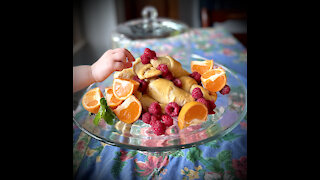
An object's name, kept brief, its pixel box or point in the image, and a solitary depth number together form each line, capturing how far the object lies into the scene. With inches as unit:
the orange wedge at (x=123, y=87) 20.5
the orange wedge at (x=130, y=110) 20.3
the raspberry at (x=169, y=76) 22.7
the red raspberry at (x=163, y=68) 22.2
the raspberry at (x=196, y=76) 23.8
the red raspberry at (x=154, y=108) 20.2
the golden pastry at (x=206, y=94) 22.3
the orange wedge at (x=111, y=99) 20.8
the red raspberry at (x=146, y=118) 20.1
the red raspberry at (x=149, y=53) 22.5
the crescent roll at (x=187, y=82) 22.9
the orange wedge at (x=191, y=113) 19.5
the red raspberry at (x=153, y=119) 19.8
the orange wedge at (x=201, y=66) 24.6
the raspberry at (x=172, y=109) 20.3
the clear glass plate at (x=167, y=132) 18.0
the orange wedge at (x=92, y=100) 21.1
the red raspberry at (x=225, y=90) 23.2
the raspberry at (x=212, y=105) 21.8
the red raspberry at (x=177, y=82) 22.8
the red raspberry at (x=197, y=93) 21.4
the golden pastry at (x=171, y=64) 22.7
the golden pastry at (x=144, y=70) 21.8
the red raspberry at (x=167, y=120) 19.9
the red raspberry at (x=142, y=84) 21.8
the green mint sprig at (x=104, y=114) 20.0
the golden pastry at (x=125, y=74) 21.7
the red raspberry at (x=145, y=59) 22.4
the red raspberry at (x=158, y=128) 19.3
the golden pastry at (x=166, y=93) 21.4
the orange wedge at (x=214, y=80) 22.8
